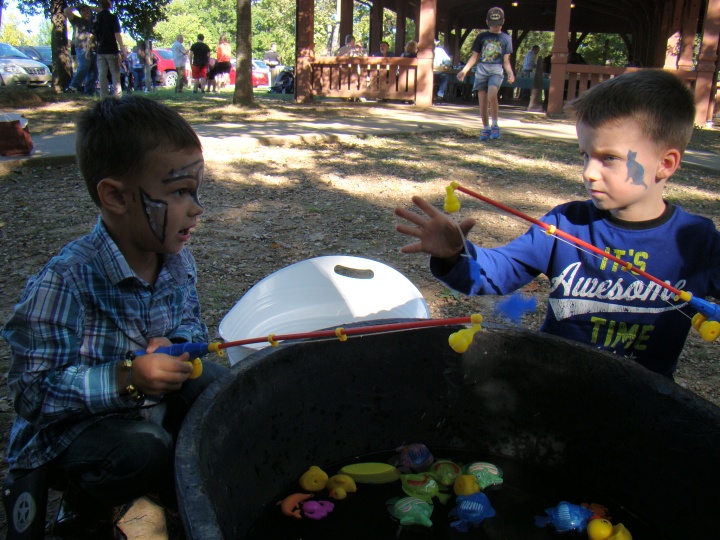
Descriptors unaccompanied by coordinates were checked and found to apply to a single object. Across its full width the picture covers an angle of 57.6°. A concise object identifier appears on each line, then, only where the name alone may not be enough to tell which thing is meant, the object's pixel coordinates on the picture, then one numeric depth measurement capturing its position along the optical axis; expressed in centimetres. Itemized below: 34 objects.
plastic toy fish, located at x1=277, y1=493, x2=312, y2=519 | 167
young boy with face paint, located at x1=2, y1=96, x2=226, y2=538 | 141
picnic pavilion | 1066
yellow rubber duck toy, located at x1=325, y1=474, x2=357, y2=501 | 176
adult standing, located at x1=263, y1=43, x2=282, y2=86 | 2711
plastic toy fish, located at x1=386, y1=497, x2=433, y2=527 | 170
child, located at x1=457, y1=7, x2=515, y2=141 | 745
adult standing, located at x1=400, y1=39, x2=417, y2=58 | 1285
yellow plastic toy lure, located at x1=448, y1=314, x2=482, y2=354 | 142
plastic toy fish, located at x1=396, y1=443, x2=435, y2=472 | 188
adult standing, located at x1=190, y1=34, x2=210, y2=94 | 1716
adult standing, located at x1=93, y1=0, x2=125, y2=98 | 995
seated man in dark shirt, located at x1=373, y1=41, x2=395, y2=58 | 1452
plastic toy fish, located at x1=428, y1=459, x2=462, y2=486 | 183
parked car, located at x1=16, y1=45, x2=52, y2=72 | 2168
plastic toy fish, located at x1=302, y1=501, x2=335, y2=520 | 168
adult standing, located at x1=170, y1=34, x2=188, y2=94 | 1752
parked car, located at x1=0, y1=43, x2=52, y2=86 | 1598
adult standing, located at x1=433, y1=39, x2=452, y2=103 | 1463
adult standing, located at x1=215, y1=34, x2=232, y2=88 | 1853
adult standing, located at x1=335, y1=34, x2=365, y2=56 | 1279
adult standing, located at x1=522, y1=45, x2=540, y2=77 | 1631
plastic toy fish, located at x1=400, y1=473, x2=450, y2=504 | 178
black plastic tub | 146
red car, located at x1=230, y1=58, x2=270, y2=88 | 3202
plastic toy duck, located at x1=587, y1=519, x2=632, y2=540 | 159
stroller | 1934
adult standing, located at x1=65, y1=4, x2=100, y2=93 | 1381
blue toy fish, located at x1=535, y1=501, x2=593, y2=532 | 167
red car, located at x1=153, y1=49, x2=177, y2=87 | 2612
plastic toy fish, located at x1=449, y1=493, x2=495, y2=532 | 170
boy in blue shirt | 177
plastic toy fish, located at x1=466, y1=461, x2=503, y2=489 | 184
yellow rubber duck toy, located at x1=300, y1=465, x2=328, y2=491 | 177
